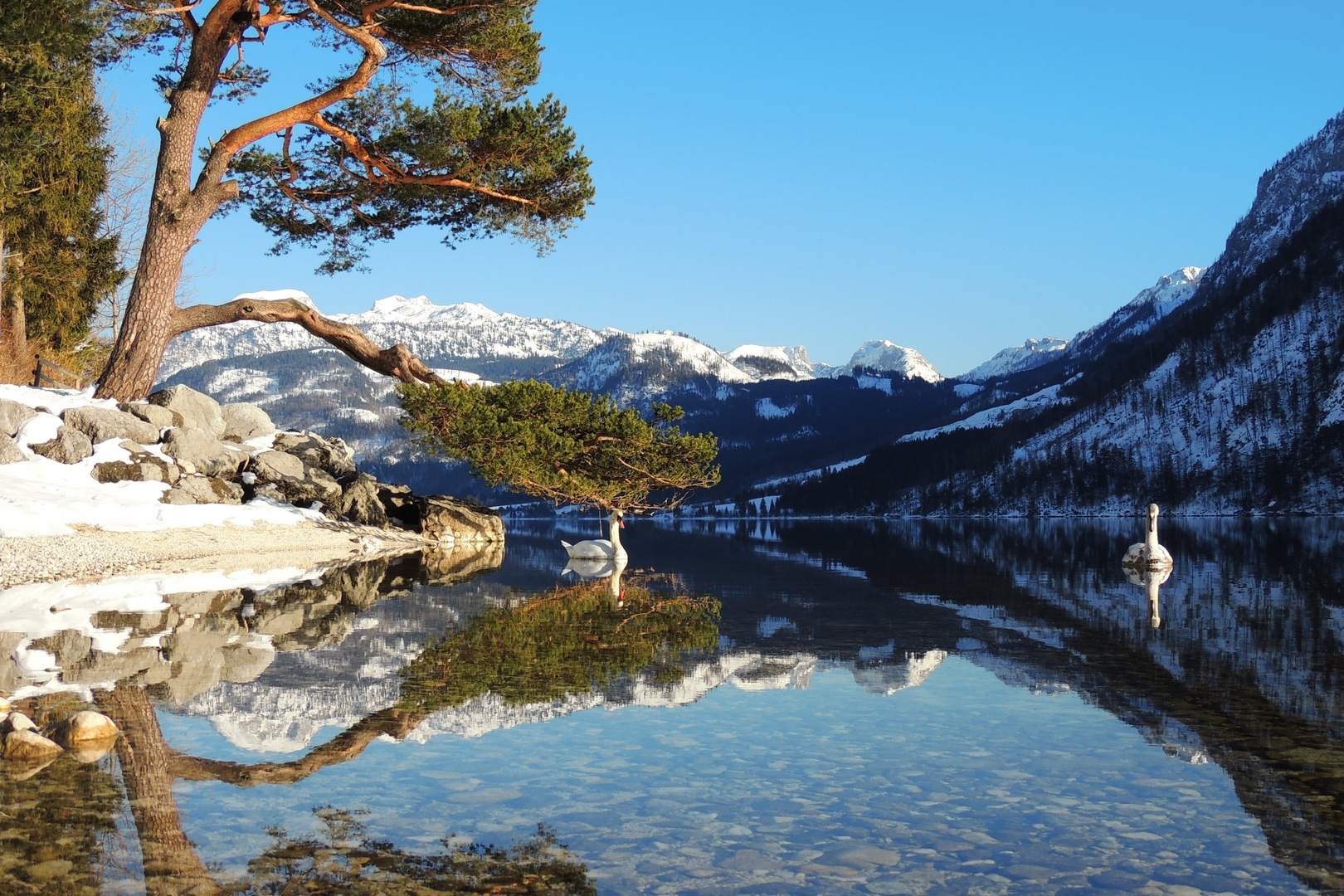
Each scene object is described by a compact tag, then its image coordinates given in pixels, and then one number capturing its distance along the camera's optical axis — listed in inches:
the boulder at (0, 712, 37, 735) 292.4
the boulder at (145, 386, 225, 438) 1380.4
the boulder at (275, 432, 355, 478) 1515.7
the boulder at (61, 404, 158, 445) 1194.0
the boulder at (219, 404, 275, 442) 1511.8
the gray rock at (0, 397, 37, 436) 1151.6
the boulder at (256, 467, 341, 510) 1369.3
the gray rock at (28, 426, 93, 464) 1146.0
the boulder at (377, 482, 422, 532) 1631.4
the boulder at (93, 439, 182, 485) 1154.0
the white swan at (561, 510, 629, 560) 1339.8
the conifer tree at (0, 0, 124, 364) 1057.5
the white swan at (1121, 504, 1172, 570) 1140.2
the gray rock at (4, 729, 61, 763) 282.8
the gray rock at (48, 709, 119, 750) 297.7
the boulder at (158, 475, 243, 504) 1172.5
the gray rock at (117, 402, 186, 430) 1272.1
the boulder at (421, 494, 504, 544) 1629.3
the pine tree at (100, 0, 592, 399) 1117.1
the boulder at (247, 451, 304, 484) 1376.7
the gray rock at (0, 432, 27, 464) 1114.7
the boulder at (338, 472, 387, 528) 1472.7
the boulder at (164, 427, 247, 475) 1278.3
